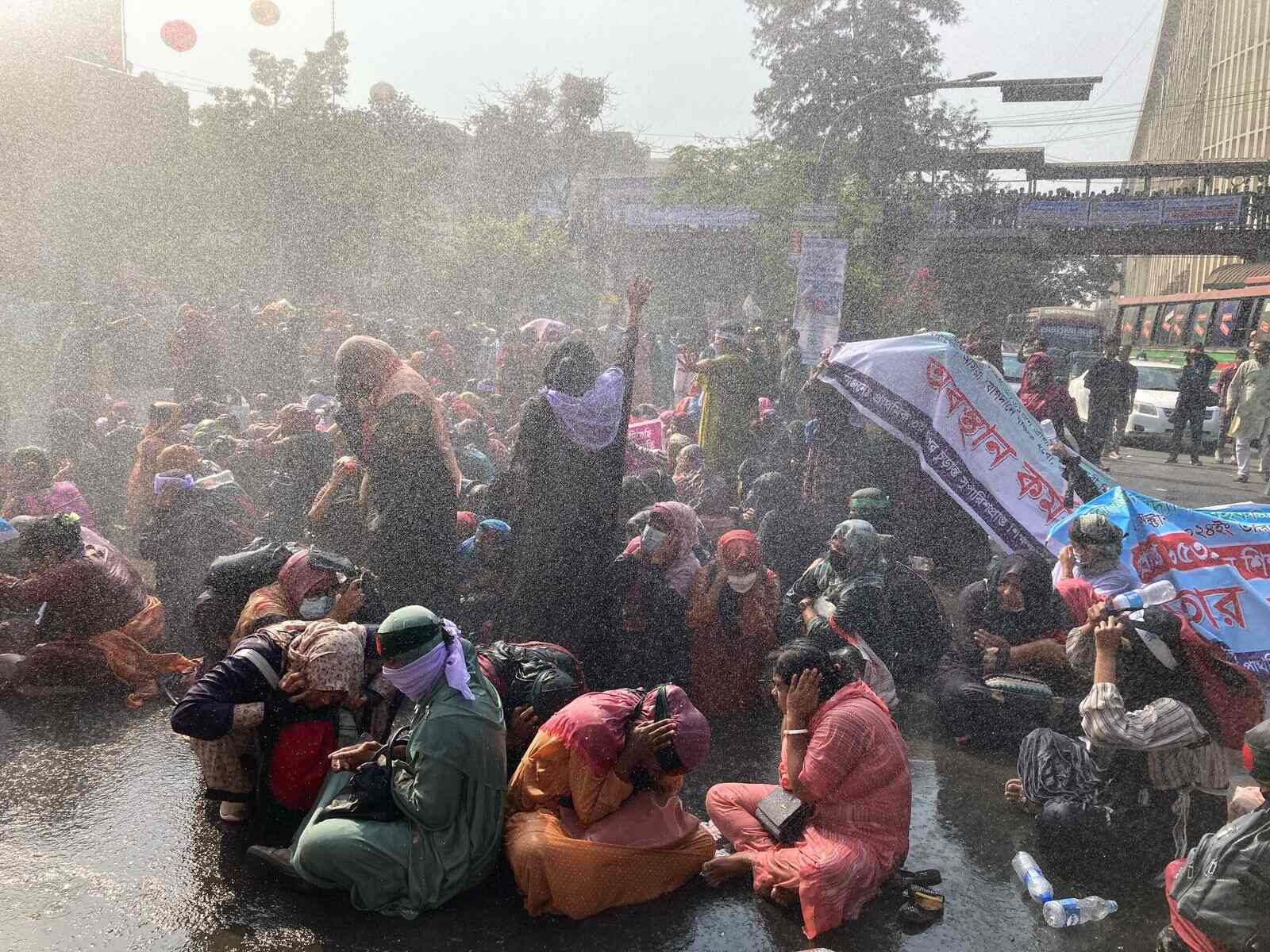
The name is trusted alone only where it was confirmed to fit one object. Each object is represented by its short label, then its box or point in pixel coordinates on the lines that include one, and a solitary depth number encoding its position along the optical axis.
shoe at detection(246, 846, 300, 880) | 3.72
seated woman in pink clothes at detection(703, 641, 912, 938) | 3.67
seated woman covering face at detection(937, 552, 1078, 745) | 5.17
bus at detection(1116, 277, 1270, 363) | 20.39
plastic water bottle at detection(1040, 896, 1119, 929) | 3.77
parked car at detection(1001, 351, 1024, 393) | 18.80
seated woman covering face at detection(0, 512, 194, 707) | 5.38
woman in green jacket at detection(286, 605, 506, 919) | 3.53
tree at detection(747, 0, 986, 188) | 34.44
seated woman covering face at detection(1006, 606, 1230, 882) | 3.84
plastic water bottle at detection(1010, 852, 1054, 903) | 3.91
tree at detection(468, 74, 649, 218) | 37.12
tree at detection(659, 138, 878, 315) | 19.59
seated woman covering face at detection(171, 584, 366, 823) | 3.72
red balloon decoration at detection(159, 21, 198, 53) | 23.41
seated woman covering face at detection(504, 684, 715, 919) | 3.66
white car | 18.09
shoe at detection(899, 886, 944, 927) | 3.75
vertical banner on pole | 12.13
